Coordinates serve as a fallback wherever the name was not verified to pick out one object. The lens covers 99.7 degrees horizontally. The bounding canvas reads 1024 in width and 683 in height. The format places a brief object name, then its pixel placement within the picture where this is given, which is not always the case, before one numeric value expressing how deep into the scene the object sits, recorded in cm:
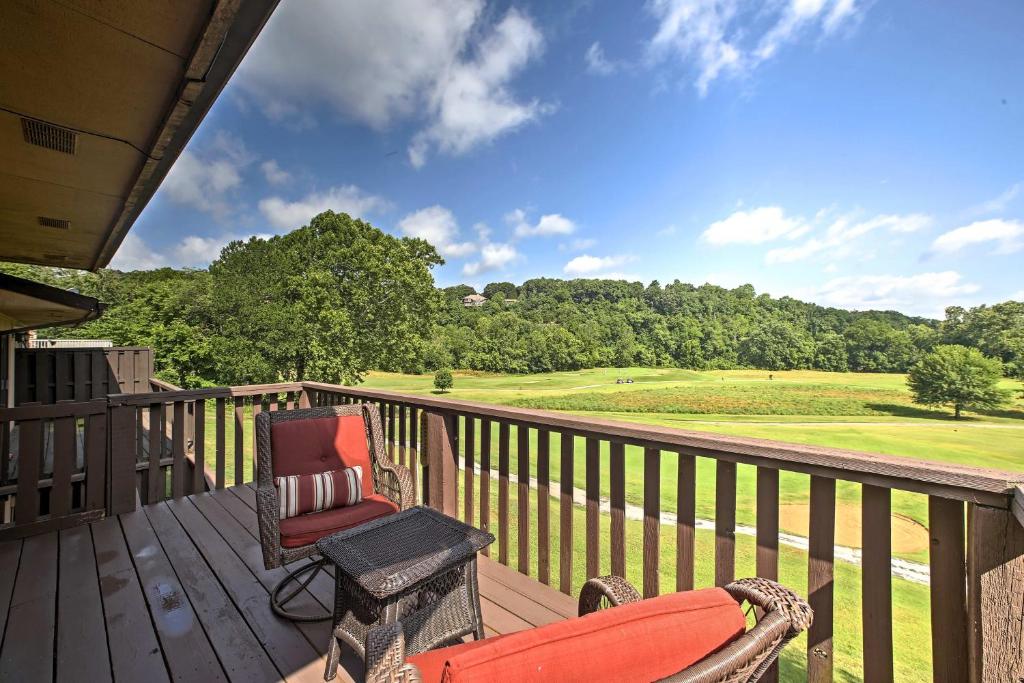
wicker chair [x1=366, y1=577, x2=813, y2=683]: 64
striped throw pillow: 238
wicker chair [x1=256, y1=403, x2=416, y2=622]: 212
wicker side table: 151
